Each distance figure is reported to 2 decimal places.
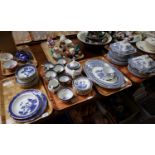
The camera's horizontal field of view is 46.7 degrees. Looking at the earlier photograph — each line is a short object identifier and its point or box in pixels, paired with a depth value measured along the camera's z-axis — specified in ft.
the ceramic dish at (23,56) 4.32
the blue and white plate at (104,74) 3.86
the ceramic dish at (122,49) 4.40
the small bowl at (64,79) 3.82
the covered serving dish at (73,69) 3.93
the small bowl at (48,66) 4.09
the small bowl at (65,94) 3.53
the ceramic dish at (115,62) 4.50
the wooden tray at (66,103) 3.46
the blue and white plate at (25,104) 3.25
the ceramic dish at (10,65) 4.03
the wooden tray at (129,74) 4.17
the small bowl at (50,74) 3.87
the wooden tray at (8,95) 3.25
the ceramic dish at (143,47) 5.06
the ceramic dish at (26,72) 3.67
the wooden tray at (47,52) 4.52
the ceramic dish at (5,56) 4.27
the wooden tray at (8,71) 4.03
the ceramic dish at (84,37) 4.95
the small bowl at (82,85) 3.64
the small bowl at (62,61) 4.32
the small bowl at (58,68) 4.02
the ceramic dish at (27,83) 3.71
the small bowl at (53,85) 3.64
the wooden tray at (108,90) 3.77
